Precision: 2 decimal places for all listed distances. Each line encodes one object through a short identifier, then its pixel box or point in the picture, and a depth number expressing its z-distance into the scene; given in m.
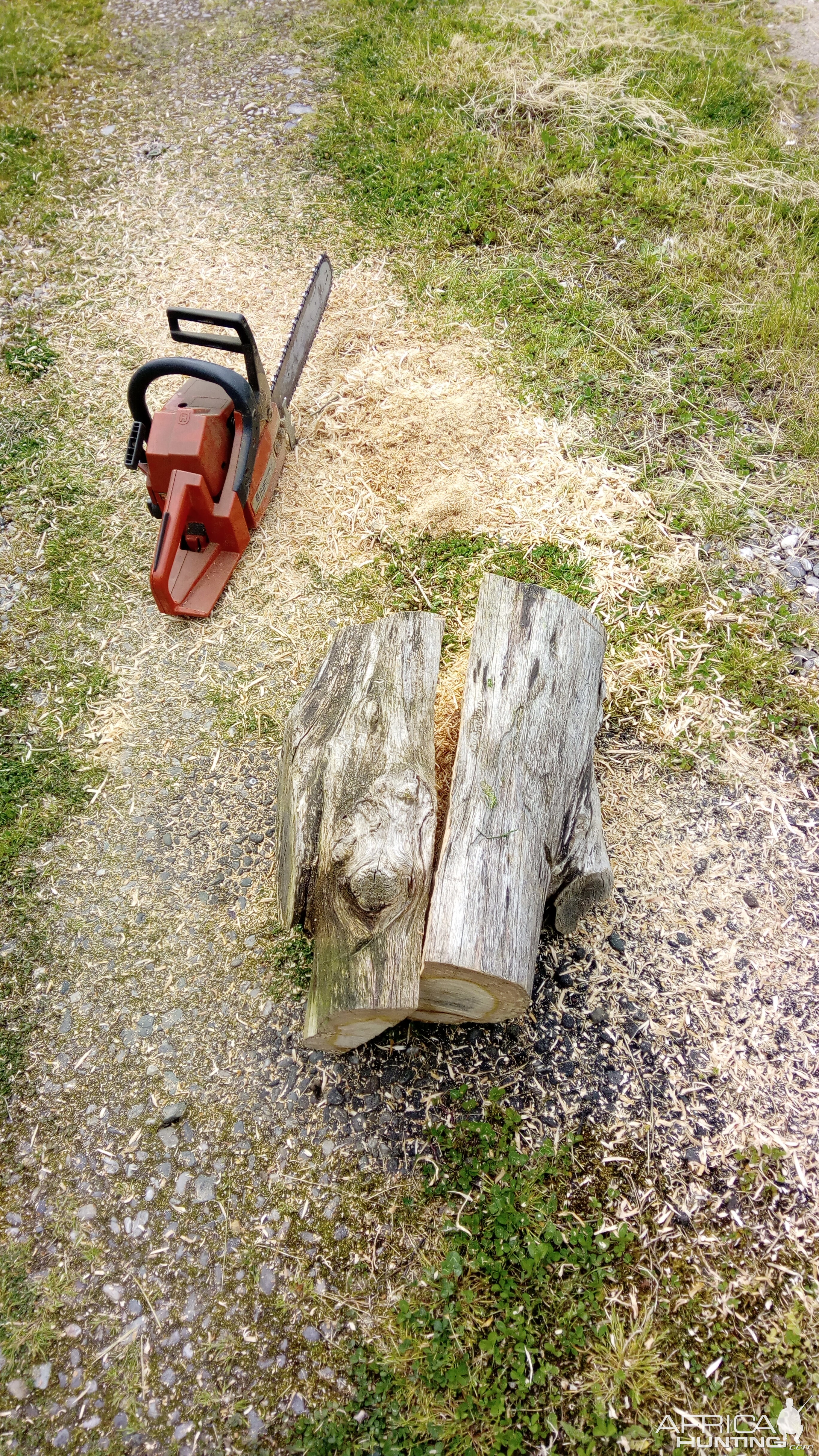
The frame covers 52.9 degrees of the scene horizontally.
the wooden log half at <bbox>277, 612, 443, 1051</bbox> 2.53
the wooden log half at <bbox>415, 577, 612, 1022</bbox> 2.52
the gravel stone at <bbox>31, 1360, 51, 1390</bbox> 2.45
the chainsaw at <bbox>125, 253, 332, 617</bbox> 3.68
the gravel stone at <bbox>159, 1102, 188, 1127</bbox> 2.88
